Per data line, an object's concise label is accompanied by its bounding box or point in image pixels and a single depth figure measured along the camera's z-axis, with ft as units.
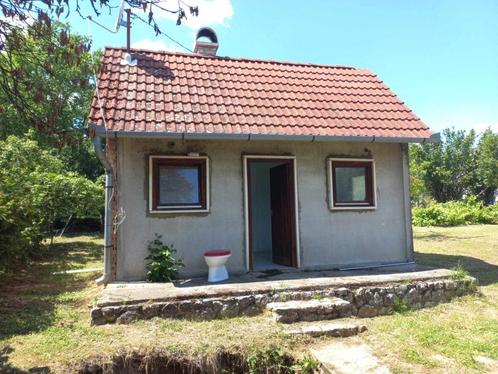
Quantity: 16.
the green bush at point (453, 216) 67.36
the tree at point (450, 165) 106.11
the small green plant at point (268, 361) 14.62
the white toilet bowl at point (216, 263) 21.76
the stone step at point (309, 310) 18.20
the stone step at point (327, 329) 16.82
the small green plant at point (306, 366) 14.30
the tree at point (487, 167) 99.14
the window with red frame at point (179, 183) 23.21
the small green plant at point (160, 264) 21.56
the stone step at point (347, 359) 13.57
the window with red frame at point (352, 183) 26.55
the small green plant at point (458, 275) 22.66
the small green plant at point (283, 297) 19.61
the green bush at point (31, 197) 25.31
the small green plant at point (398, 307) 21.03
